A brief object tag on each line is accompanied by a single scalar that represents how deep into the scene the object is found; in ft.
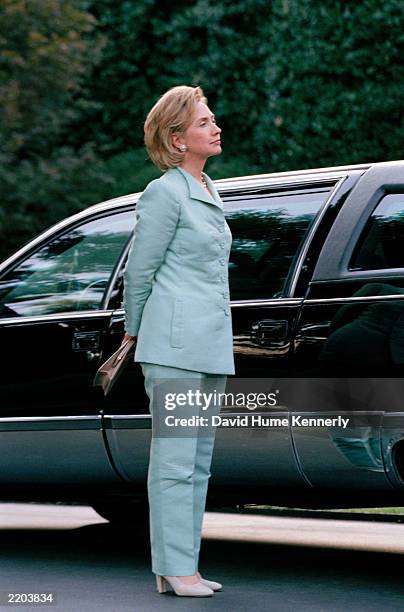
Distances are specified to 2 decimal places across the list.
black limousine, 32.60
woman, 31.32
